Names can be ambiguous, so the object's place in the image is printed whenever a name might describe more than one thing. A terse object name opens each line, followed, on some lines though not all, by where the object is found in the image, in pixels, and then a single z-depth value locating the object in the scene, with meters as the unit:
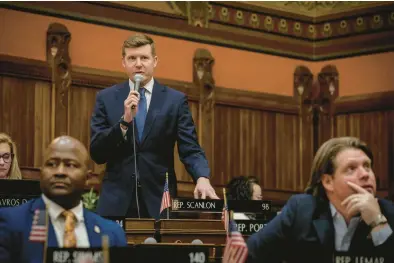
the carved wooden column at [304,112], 11.73
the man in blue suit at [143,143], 5.83
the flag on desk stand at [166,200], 5.64
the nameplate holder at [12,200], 5.49
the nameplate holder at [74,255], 3.66
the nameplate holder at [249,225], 5.36
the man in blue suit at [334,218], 4.19
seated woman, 6.91
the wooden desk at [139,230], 5.33
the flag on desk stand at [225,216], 5.37
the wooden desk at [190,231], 5.37
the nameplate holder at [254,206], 5.71
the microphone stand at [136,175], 5.83
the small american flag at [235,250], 4.06
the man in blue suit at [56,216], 3.85
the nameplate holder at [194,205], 5.43
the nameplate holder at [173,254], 3.74
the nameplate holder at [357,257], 3.83
